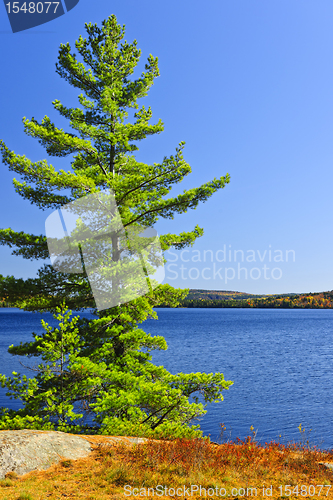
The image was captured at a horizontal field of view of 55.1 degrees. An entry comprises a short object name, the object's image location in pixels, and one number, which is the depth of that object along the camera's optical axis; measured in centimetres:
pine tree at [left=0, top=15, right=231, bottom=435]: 1112
